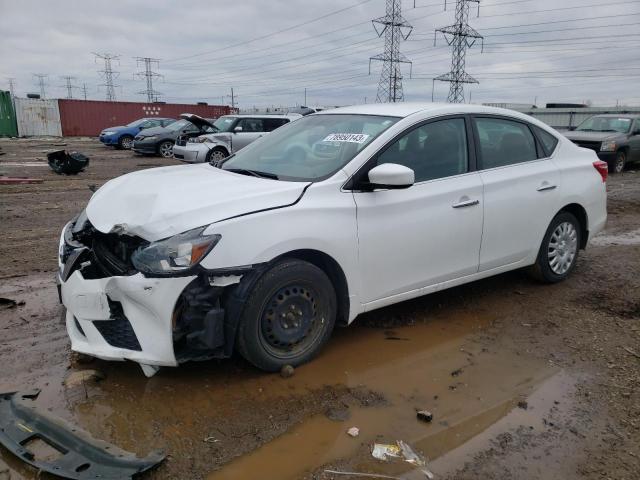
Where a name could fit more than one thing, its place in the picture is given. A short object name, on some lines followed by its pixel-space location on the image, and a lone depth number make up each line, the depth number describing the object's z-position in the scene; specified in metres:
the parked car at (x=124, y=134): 23.56
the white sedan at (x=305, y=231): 3.05
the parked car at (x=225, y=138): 15.05
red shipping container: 35.34
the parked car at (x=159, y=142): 19.34
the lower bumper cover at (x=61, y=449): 2.46
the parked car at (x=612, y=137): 14.73
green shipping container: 32.03
